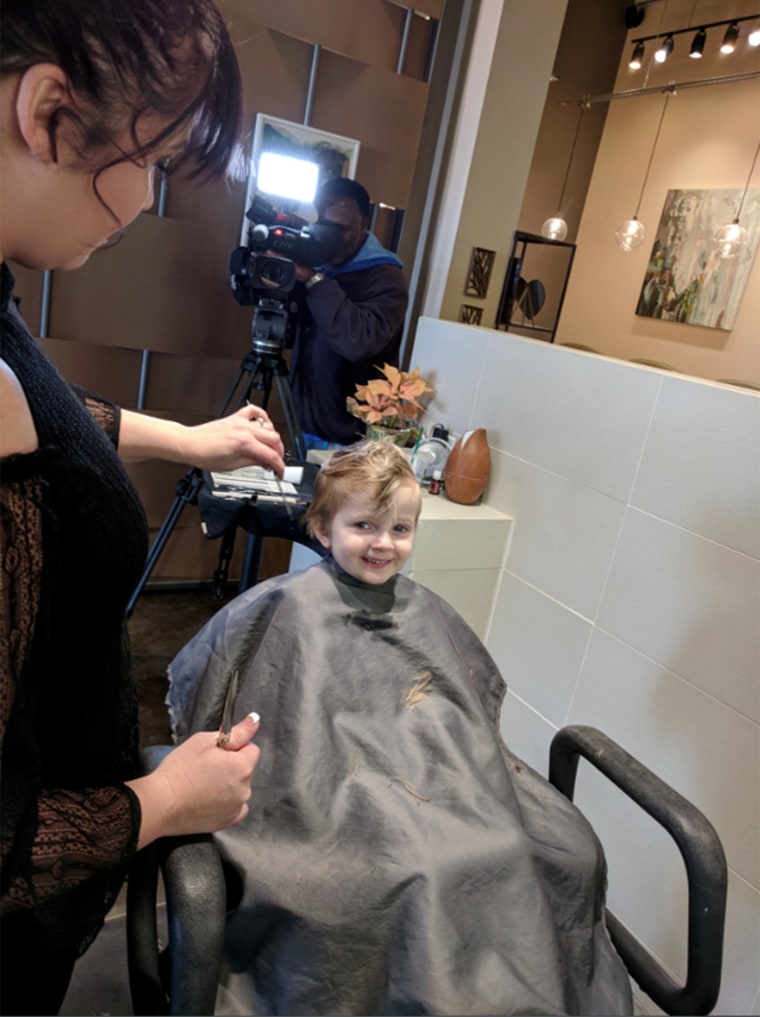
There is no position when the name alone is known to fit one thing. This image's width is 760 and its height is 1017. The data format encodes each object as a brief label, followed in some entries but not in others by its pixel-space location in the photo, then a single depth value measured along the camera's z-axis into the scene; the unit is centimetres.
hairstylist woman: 44
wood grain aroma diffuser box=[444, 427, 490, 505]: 190
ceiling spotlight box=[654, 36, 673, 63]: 414
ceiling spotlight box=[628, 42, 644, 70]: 444
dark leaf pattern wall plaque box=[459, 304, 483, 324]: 235
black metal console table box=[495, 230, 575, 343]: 235
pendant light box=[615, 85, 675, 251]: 400
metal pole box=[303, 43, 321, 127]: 222
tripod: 192
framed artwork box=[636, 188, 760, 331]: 403
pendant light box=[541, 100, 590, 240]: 403
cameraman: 207
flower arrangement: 203
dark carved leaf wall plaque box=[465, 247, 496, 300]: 230
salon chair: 70
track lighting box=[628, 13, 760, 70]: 388
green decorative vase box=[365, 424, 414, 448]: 206
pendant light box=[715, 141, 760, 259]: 366
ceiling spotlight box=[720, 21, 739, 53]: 388
